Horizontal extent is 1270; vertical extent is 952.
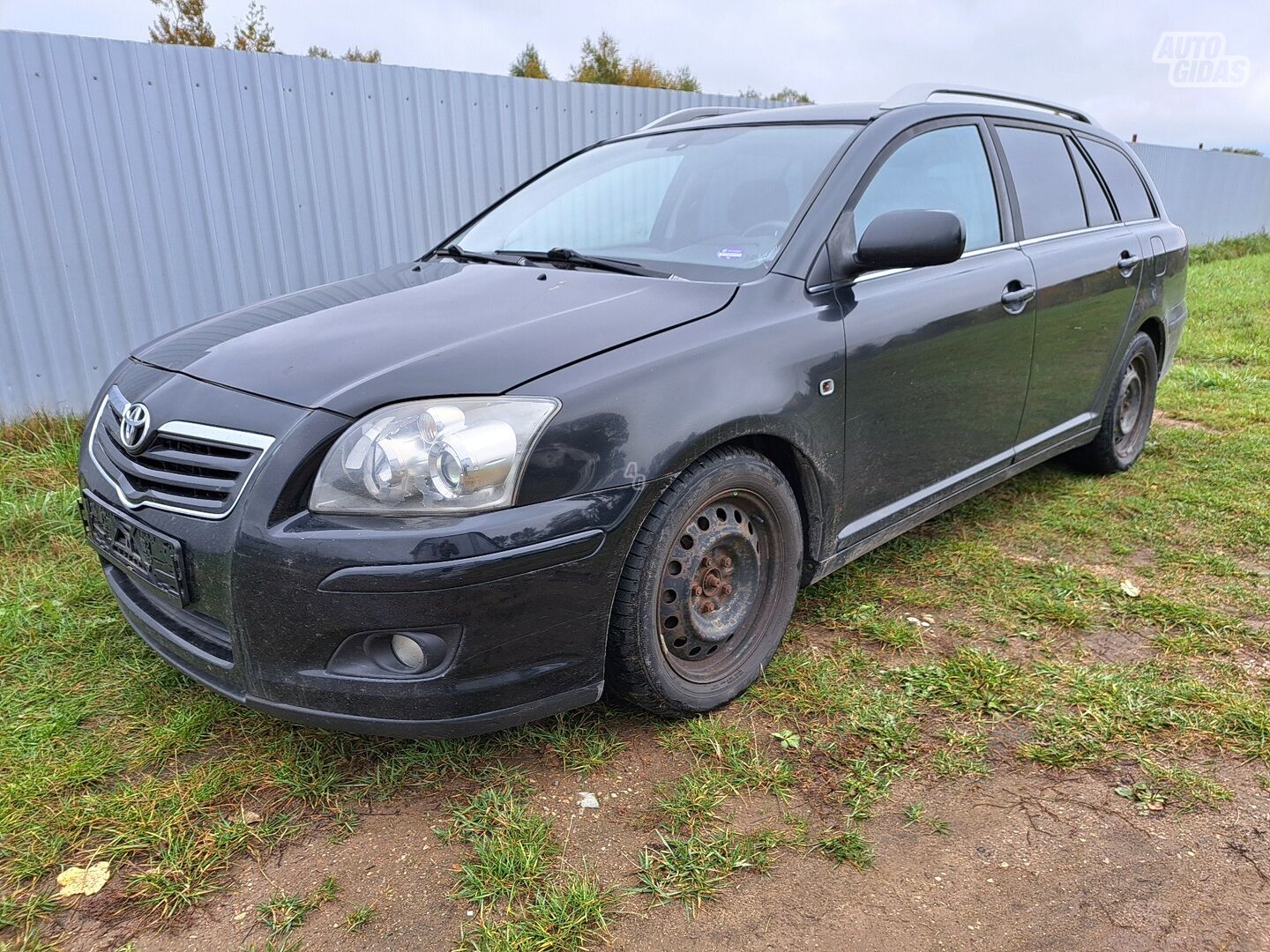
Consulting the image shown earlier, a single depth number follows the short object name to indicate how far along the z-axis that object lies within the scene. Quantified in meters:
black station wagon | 1.92
